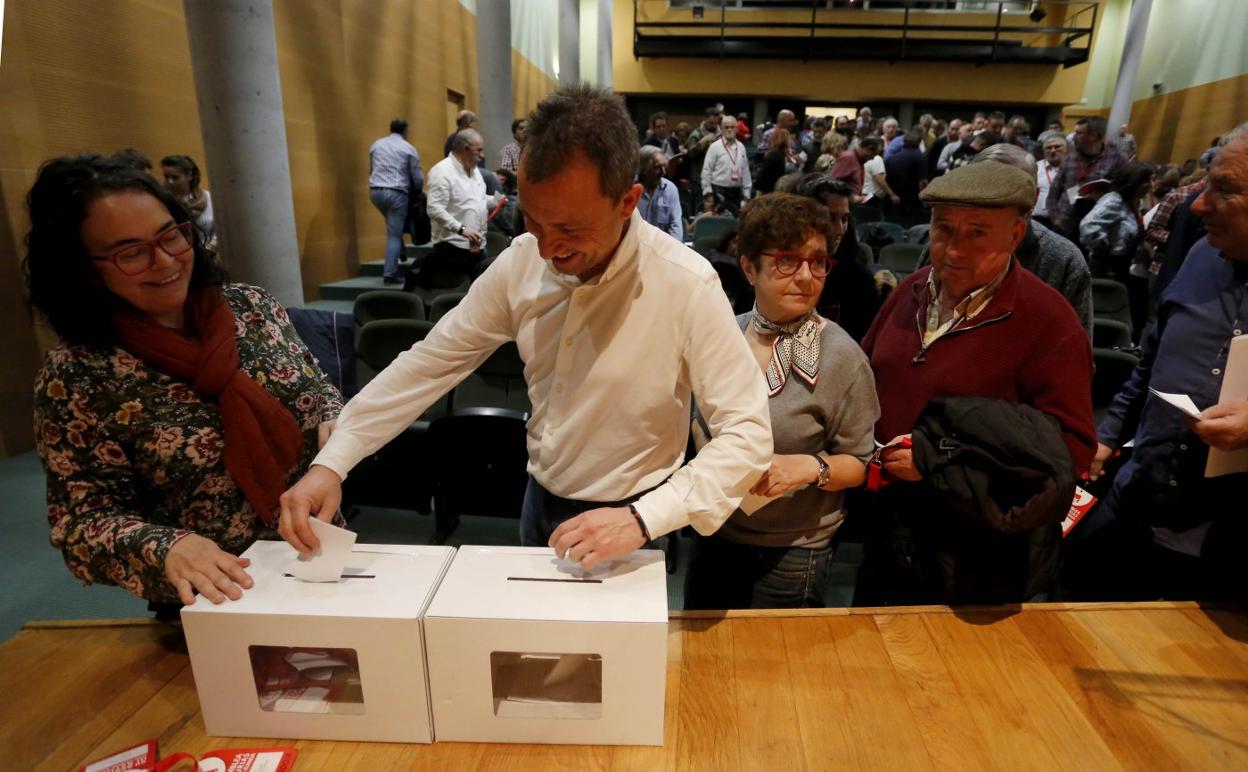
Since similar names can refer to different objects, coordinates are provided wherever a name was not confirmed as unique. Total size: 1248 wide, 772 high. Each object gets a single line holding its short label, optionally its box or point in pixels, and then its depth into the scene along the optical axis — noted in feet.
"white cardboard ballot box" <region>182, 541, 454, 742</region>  3.16
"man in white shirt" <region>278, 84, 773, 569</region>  3.29
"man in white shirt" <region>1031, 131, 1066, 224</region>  19.71
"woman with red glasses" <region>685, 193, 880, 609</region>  4.68
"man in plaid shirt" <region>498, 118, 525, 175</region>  23.36
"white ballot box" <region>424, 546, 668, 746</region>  3.10
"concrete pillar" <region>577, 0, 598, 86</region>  58.23
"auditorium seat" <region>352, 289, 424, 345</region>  13.56
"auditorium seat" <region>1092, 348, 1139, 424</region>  9.52
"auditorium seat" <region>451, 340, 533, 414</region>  12.26
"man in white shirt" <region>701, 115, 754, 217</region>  25.52
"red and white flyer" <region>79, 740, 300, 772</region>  3.26
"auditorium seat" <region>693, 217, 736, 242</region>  22.56
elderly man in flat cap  4.32
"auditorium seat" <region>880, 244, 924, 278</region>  19.71
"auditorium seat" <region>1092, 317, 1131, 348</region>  11.82
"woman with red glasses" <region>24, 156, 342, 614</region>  3.74
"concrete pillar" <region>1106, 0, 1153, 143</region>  42.65
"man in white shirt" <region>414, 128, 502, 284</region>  17.63
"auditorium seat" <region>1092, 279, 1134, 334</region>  14.73
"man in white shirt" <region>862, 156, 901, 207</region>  27.37
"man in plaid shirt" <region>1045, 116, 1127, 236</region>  17.76
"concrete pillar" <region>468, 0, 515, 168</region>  28.27
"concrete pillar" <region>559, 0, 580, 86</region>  45.83
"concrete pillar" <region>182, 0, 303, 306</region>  13.60
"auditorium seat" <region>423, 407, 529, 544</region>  8.27
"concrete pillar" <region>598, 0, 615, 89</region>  46.60
